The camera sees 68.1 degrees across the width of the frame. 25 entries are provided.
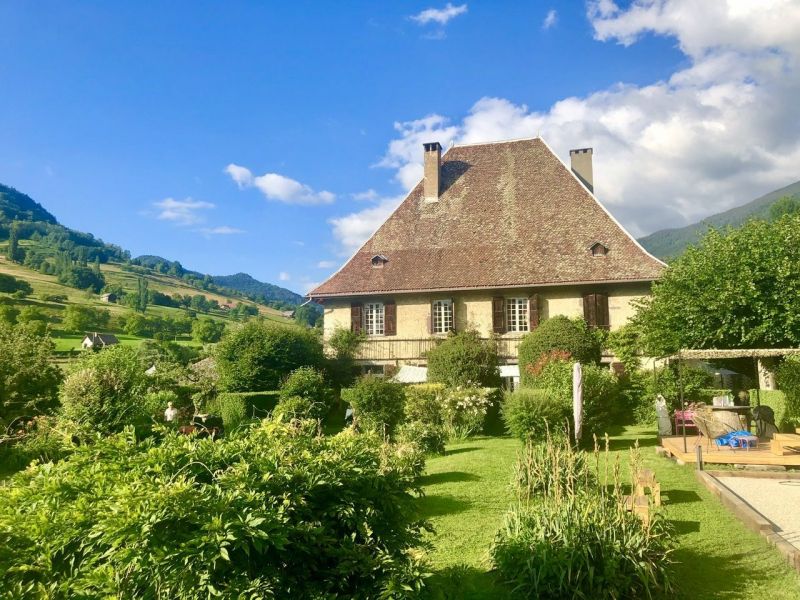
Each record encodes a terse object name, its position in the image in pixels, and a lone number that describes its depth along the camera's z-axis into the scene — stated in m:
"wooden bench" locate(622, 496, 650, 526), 6.35
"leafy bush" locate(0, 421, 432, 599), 3.19
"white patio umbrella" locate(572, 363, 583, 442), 12.42
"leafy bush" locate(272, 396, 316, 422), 18.18
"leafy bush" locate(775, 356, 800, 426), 15.16
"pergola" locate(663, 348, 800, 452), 13.84
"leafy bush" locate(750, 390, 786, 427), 15.56
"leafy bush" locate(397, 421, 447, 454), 14.17
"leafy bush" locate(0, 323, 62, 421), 15.95
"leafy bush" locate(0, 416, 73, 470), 13.65
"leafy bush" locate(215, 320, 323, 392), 22.36
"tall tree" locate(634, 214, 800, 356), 18.20
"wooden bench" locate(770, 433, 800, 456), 11.55
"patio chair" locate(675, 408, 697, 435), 14.93
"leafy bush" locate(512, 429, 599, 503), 7.38
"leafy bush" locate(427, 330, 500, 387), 21.70
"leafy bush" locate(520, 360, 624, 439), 14.26
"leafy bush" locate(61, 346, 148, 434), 15.17
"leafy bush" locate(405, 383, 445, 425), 17.47
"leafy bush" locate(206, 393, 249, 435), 20.20
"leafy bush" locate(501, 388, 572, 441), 12.88
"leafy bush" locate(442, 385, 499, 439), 17.61
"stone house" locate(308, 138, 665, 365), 25.34
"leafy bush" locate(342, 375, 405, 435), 17.41
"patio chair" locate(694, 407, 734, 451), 12.96
